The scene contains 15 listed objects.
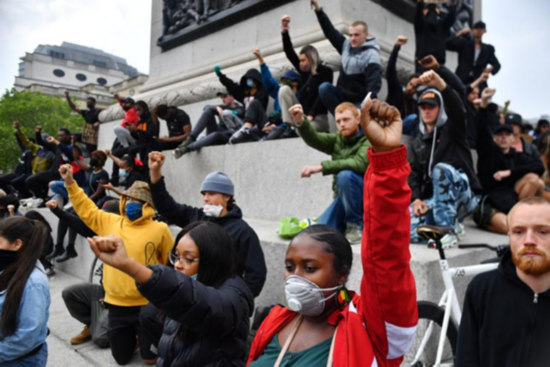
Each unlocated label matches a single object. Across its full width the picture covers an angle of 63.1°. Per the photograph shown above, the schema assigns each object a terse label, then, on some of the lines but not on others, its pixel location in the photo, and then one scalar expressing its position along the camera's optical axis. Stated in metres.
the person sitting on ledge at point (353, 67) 5.75
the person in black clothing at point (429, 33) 6.86
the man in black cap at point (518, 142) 5.30
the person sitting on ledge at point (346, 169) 3.98
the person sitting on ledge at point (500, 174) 4.52
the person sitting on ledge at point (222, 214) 3.46
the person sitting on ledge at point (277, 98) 6.32
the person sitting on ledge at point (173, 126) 8.20
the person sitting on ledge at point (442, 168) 3.86
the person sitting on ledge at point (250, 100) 6.80
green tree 36.81
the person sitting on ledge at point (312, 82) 6.25
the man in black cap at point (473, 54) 8.24
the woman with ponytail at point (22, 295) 2.69
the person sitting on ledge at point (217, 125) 7.26
